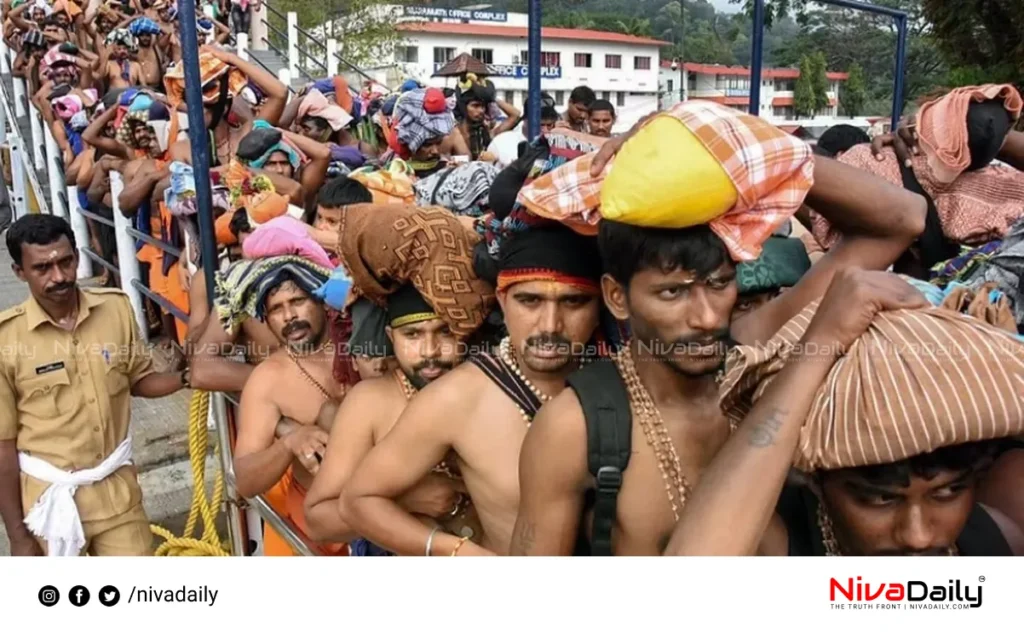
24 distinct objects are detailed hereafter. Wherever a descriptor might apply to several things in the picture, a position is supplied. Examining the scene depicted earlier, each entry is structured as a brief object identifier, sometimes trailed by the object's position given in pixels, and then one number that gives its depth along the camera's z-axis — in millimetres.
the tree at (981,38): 9931
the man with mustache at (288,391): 2477
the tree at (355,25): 24391
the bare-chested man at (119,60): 7891
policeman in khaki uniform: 3104
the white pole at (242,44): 9626
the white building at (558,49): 30078
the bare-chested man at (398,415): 1957
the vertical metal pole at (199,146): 2511
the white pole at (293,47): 11969
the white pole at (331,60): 11508
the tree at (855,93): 37000
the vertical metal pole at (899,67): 4629
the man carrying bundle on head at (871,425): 1108
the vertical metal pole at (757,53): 3495
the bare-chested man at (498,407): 1688
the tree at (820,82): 40156
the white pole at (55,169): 7496
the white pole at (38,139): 8320
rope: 3301
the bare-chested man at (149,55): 7367
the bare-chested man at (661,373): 1402
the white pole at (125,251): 5344
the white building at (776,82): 31117
